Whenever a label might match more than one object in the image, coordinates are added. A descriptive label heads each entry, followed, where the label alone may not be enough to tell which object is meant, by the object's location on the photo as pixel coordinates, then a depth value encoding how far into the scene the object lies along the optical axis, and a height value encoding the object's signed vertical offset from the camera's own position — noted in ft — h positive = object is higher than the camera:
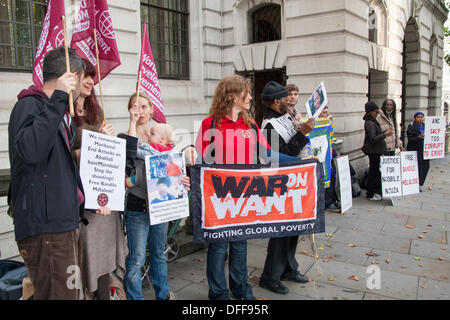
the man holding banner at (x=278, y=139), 12.92 -0.56
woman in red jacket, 11.57 -0.56
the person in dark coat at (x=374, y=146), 27.42 -1.83
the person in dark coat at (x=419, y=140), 31.37 -1.66
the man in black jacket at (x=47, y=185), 7.10 -1.16
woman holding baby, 10.80 -2.29
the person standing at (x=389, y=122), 28.14 -0.09
